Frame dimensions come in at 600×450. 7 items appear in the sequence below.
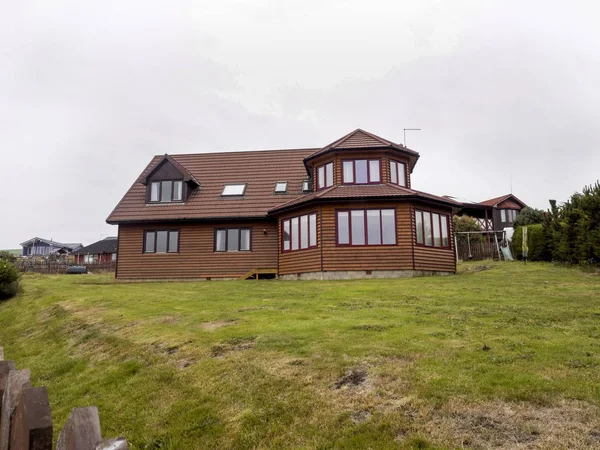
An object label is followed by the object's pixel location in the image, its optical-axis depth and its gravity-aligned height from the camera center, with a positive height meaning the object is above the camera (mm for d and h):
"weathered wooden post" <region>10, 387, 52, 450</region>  1809 -638
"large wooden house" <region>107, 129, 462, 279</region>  22125 +3143
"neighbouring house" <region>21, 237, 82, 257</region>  93594 +5952
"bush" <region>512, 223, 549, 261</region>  27984 +1734
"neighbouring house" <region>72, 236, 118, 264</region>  71938 +3594
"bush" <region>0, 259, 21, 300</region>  20812 -320
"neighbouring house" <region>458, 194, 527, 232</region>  50688 +7216
